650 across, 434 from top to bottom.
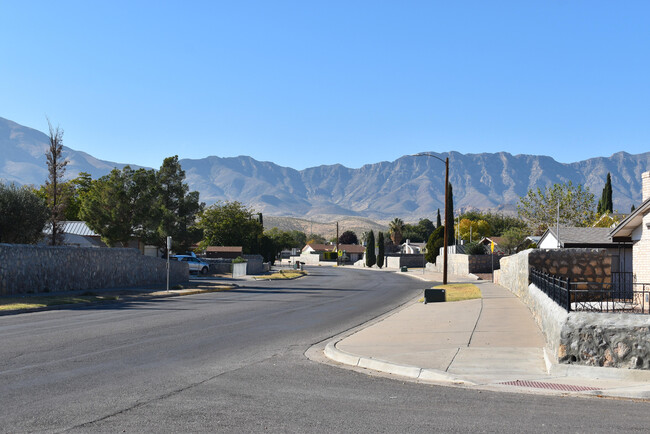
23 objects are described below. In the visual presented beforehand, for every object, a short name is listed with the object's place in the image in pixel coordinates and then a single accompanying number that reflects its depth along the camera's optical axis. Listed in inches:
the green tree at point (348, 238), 7288.4
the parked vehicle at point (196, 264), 2322.8
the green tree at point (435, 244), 3046.3
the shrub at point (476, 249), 2556.6
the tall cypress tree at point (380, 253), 3724.2
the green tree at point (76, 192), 3062.7
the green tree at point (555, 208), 2925.7
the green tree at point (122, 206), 2162.9
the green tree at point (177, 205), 2416.3
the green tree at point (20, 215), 1458.8
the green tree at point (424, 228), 6717.5
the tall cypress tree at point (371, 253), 4070.4
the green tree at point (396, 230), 5561.0
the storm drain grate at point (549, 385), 371.7
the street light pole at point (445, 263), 1608.1
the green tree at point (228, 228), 3761.1
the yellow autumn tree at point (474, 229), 4898.1
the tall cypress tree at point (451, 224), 2947.8
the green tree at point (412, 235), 6481.3
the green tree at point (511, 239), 3134.8
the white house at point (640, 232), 892.0
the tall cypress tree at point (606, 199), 3417.3
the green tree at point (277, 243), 3782.0
